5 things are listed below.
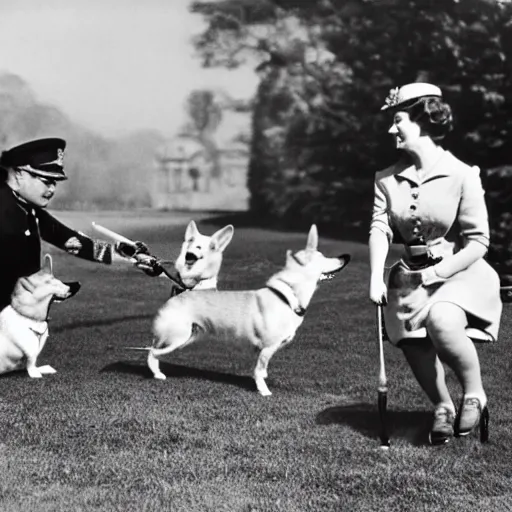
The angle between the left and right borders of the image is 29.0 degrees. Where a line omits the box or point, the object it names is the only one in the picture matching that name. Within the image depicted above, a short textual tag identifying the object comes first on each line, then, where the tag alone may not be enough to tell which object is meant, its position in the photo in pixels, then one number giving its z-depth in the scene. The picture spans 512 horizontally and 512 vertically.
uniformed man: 5.64
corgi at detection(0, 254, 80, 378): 5.82
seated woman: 4.30
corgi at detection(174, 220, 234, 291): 6.01
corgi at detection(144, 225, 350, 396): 5.61
